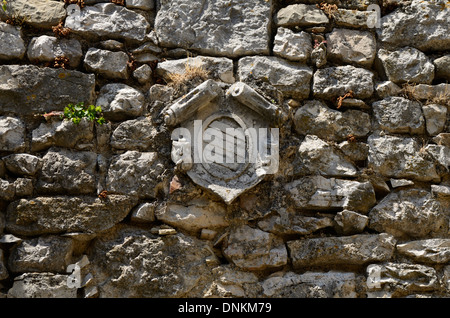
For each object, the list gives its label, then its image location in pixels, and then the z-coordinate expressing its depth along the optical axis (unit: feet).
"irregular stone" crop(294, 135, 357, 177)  12.26
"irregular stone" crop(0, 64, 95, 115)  11.91
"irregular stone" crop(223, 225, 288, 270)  11.63
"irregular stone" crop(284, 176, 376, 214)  12.00
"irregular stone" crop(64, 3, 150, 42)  12.55
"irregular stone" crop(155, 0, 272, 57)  12.81
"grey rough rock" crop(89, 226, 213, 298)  11.20
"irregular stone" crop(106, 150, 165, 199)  11.71
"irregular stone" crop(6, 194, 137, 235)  11.24
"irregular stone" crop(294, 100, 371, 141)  12.55
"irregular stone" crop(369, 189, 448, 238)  12.03
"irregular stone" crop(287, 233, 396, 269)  11.75
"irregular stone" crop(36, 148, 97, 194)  11.54
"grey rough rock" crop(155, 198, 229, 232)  11.63
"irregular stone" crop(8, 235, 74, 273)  11.02
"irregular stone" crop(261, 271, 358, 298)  11.49
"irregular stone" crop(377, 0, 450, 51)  13.23
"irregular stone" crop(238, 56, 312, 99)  12.67
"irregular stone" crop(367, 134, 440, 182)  12.34
